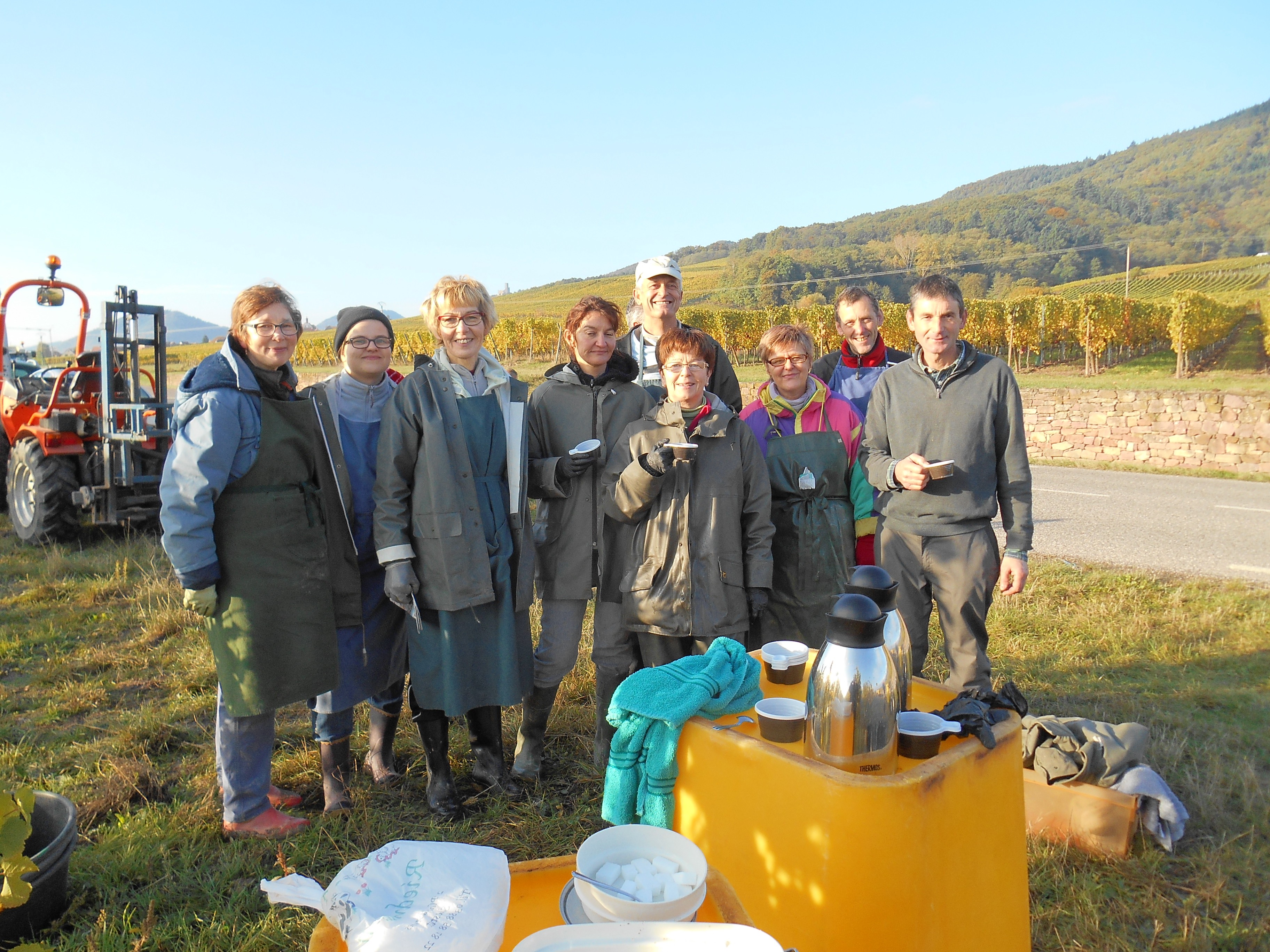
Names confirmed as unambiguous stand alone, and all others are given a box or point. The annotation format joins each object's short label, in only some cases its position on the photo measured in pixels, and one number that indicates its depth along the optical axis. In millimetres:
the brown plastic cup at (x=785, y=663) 2020
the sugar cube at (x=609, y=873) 1196
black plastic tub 2209
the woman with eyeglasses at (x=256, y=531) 2457
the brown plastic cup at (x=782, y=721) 1628
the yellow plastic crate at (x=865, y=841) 1391
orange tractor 7164
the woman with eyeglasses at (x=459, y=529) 2740
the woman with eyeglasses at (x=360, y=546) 2975
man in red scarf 3814
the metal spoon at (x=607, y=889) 1128
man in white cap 3443
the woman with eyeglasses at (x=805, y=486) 3074
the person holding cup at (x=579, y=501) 3117
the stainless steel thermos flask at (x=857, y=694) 1473
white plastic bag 987
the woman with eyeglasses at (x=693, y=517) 2791
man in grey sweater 2955
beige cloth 2670
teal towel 1704
